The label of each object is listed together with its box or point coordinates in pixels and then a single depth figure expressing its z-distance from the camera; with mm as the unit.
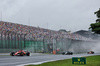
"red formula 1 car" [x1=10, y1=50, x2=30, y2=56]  31647
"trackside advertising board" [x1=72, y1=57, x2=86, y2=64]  15763
